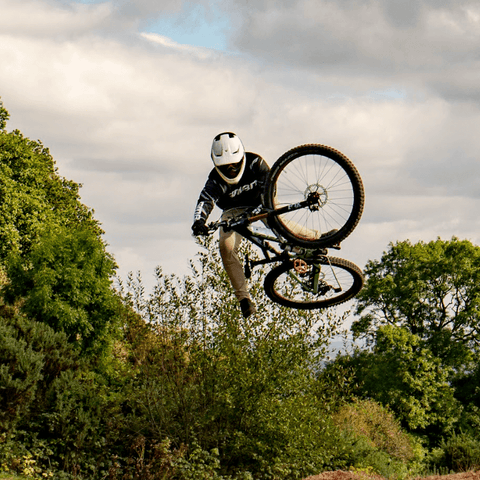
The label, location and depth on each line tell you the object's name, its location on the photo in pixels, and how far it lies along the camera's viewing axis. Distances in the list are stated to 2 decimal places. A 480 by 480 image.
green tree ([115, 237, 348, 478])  16.94
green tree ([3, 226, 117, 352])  23.66
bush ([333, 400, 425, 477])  20.83
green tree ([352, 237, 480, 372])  39.56
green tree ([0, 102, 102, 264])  31.72
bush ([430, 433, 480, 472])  26.12
